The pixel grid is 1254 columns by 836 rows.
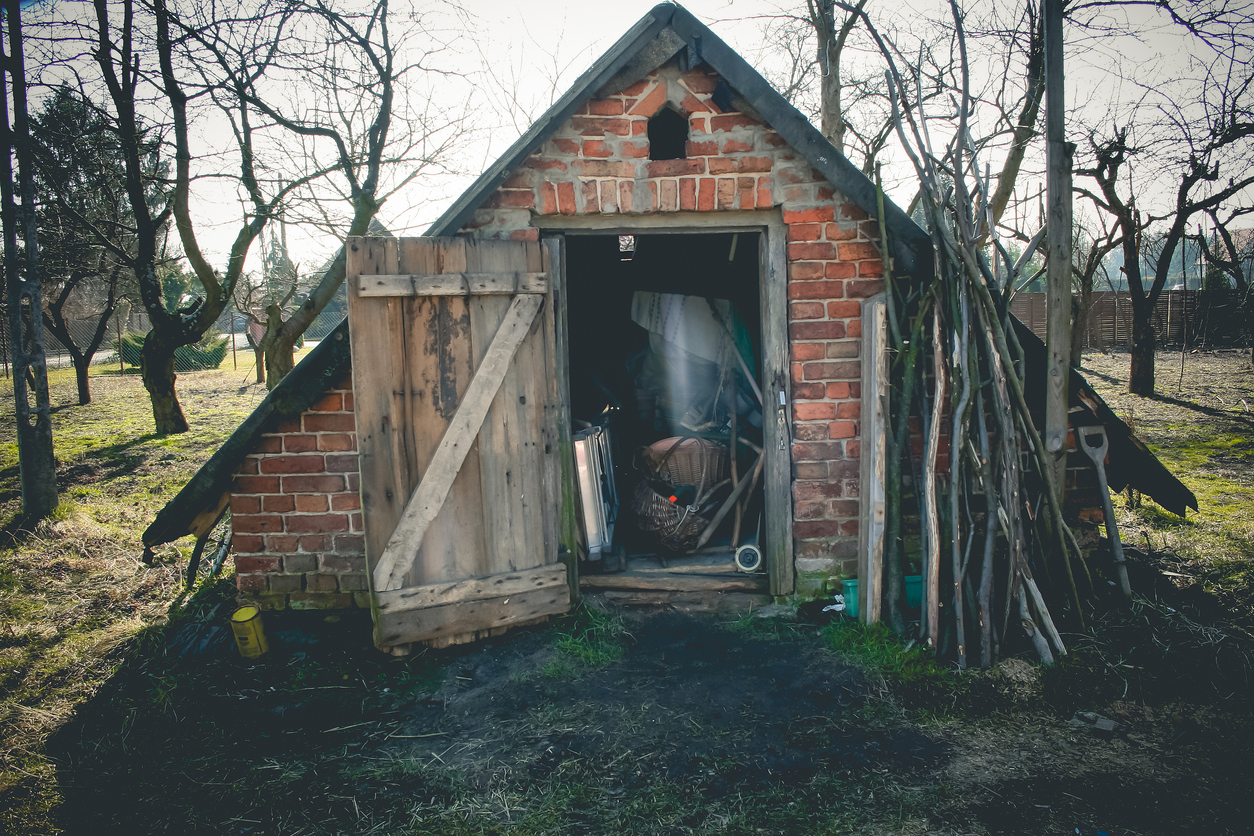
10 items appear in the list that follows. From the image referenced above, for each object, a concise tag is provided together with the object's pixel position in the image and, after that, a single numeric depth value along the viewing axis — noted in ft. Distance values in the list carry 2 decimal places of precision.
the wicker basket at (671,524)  14.47
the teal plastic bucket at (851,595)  11.68
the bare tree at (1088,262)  33.88
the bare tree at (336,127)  26.30
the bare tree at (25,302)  18.15
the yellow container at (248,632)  11.20
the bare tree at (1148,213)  28.30
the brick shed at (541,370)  10.64
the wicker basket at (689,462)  15.56
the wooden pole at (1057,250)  10.41
